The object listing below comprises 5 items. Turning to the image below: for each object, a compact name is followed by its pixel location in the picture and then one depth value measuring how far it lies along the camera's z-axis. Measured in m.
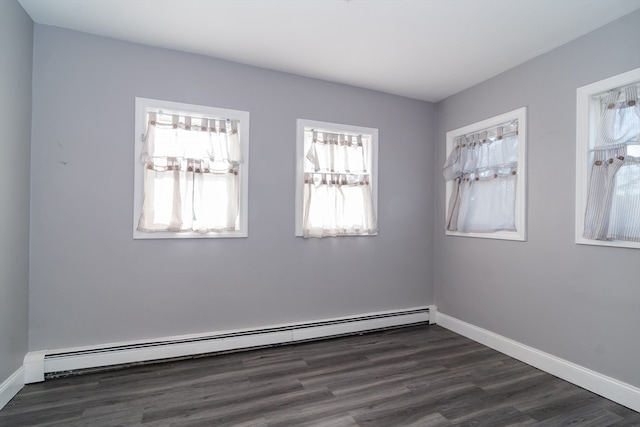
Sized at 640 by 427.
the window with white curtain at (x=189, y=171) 2.71
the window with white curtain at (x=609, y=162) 2.19
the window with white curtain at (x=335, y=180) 3.28
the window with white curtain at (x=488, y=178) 2.98
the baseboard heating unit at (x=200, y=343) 2.43
